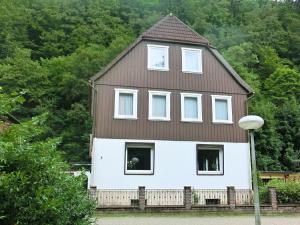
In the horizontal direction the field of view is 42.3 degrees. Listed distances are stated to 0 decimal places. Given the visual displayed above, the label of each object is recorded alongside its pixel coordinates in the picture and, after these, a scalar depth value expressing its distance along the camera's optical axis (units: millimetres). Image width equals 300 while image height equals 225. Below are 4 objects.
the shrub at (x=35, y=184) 5758
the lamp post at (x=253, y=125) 8531
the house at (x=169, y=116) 20359
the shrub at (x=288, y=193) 17094
